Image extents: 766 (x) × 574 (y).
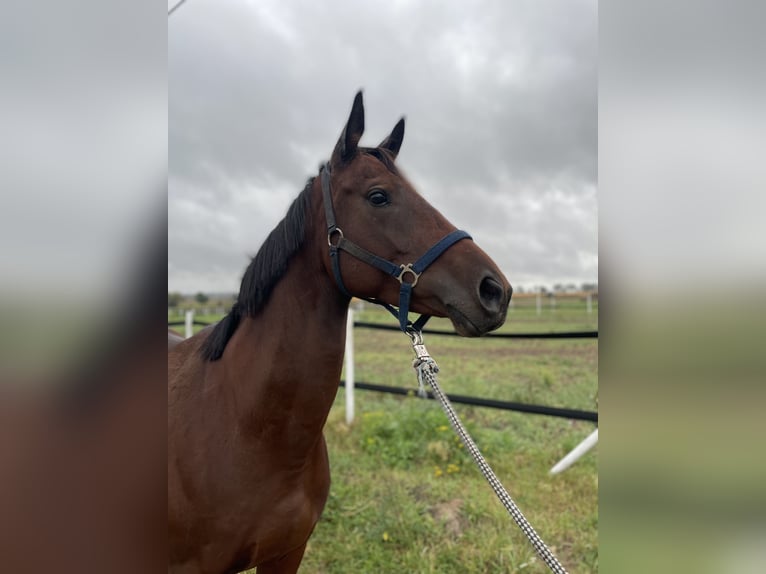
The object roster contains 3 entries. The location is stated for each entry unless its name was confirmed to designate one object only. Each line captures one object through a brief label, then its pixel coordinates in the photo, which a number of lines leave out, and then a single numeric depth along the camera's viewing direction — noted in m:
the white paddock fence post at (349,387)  5.51
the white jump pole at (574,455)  3.97
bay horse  1.74
